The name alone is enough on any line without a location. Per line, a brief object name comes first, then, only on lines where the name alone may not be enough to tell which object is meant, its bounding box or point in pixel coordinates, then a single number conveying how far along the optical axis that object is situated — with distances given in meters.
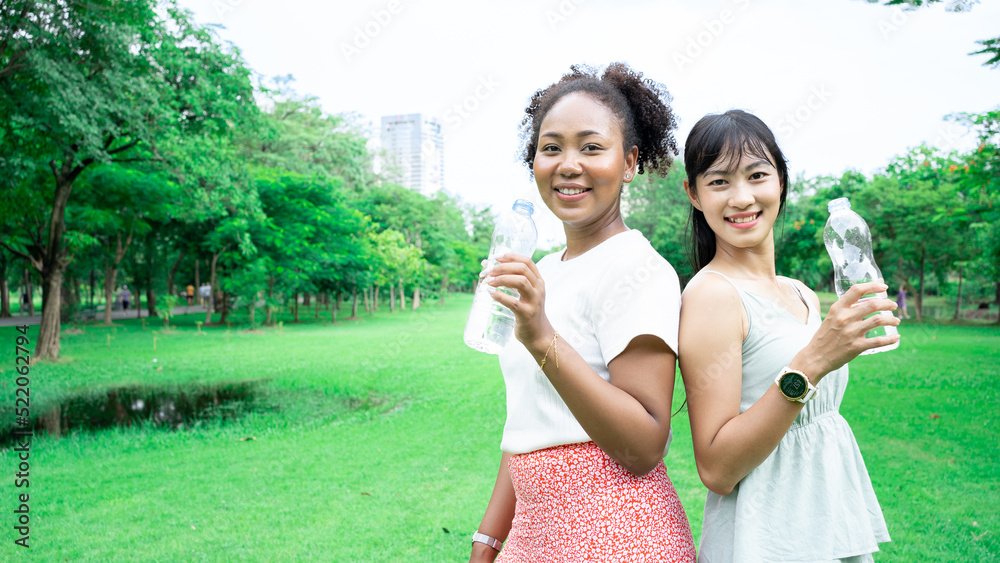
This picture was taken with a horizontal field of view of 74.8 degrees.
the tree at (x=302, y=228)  23.66
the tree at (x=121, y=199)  17.72
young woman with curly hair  1.34
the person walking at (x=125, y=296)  33.78
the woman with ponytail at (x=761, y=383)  1.32
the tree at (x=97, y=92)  10.02
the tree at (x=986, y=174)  9.99
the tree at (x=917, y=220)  23.72
